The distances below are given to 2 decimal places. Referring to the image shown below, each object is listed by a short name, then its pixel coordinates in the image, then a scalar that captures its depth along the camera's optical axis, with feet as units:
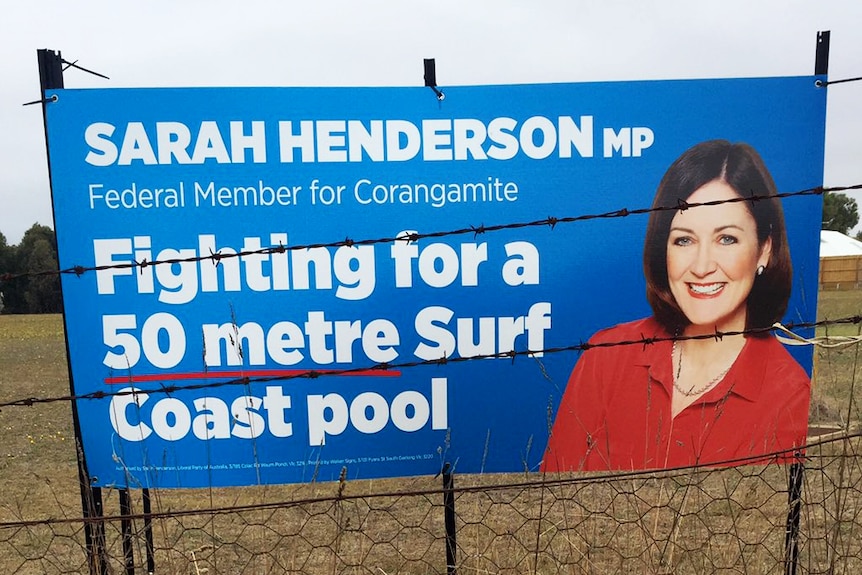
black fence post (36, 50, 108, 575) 10.87
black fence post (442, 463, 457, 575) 11.35
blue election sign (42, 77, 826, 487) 11.41
